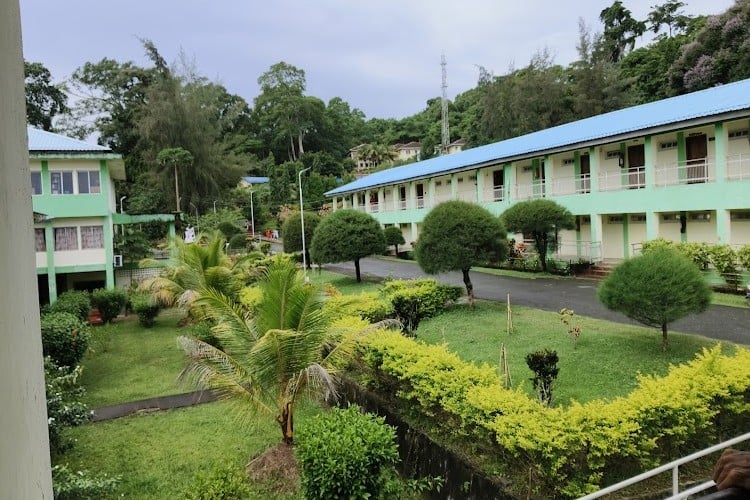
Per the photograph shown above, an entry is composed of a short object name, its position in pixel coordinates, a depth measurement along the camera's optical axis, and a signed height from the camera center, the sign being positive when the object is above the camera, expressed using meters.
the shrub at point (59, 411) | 6.76 -2.14
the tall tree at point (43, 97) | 38.41 +12.19
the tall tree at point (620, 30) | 46.44 +17.66
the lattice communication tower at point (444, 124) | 53.44 +11.52
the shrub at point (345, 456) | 5.31 -2.25
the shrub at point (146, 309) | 16.86 -1.90
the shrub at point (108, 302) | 18.03 -1.74
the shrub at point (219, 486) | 5.13 -2.39
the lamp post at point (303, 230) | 24.71 +0.62
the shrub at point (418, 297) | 11.69 -1.49
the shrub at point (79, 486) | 5.57 -2.56
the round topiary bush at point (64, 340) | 10.48 -1.76
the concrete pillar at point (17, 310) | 1.02 -0.11
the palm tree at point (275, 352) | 6.77 -1.41
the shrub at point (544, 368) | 6.57 -1.74
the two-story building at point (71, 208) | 18.75 +1.69
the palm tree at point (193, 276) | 14.66 -0.83
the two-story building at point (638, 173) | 16.41 +2.21
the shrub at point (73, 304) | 14.76 -1.48
